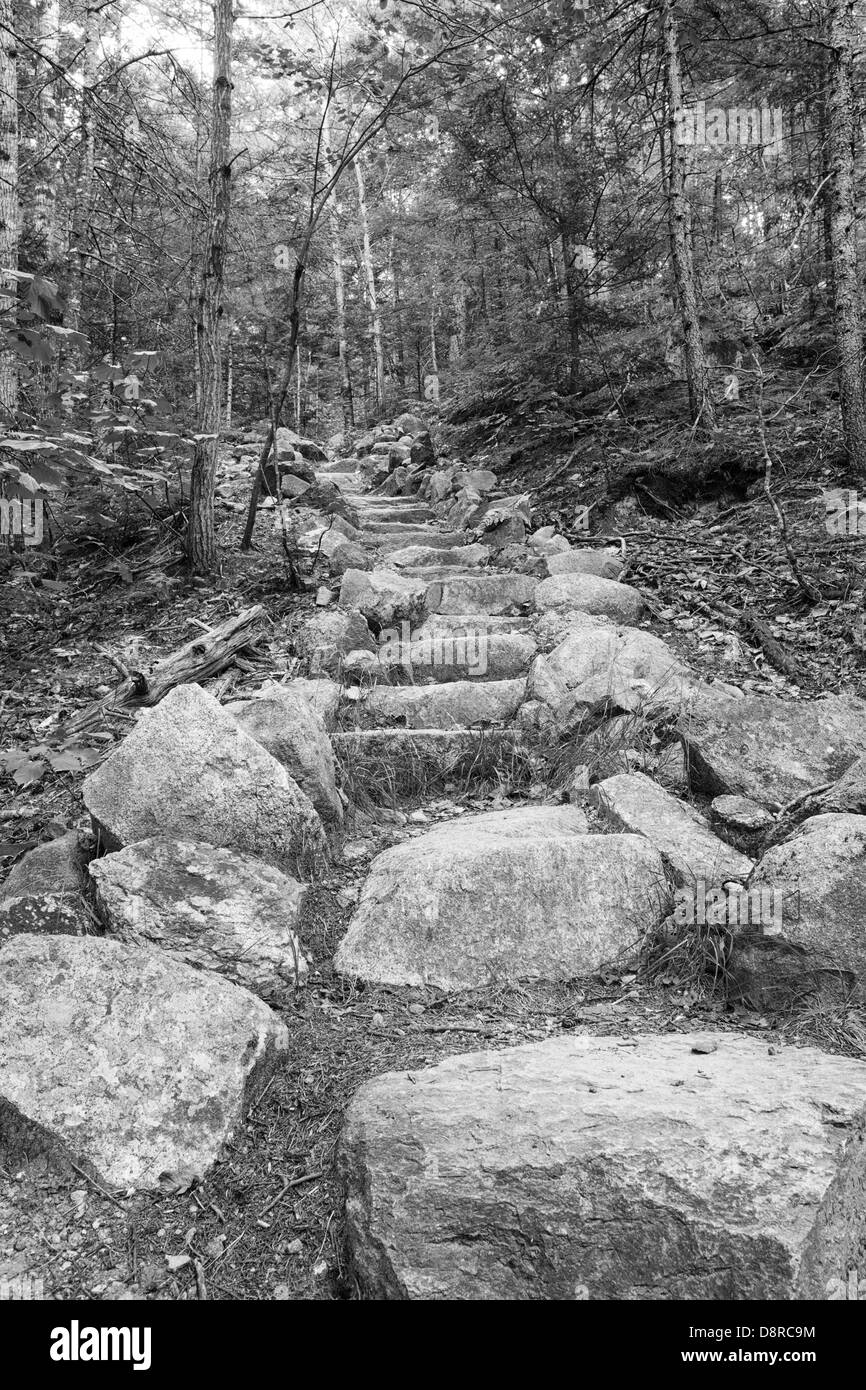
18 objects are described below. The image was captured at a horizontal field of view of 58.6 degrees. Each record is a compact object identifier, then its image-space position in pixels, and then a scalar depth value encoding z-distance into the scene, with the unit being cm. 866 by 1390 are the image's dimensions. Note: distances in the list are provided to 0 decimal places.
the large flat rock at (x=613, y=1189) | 167
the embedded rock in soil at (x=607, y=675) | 463
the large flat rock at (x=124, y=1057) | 209
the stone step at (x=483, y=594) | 693
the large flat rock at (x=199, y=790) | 342
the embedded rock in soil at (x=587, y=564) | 735
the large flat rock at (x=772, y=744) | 376
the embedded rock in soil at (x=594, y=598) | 655
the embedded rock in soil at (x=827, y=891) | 265
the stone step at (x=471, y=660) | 572
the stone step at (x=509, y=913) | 303
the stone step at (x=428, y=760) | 449
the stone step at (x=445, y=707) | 503
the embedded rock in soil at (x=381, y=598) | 666
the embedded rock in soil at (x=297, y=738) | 392
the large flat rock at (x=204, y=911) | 297
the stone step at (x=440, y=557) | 850
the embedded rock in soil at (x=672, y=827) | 321
